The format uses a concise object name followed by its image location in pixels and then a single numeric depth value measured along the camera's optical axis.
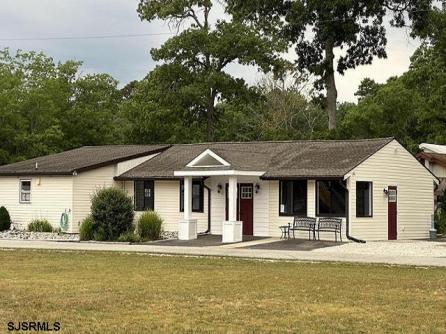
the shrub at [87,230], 28.83
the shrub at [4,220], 33.59
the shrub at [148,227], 29.06
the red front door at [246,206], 30.67
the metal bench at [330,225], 28.14
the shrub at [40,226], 32.97
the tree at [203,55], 46.91
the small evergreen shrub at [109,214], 28.45
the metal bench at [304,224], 28.48
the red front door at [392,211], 30.06
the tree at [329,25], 39.47
